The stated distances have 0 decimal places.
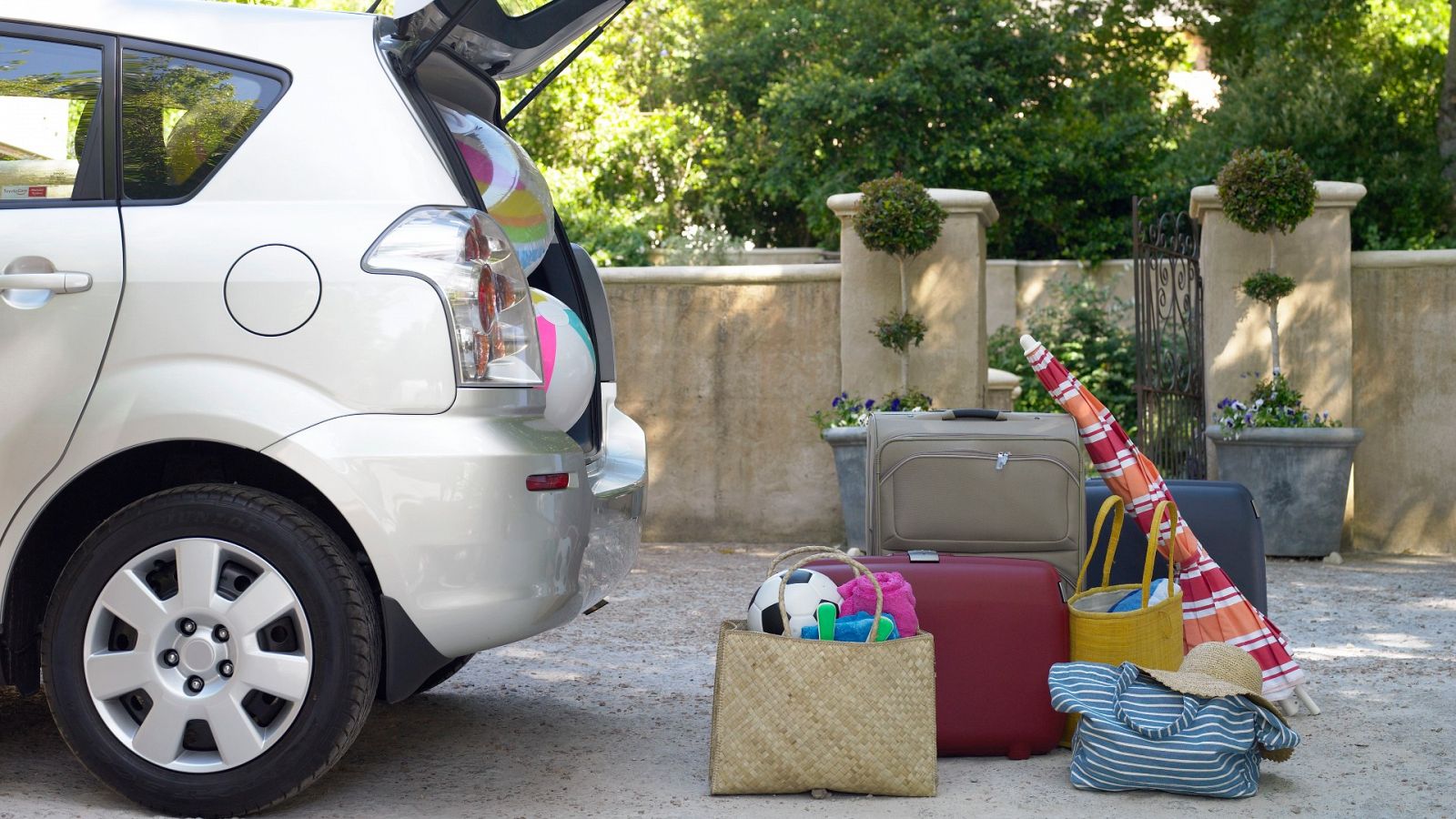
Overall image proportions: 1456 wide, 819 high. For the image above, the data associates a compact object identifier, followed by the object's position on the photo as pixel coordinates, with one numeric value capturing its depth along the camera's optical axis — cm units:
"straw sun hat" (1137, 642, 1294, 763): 321
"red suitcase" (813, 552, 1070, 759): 345
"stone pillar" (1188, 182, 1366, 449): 749
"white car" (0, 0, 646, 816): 279
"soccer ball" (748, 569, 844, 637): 332
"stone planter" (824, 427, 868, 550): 698
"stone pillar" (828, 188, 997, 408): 753
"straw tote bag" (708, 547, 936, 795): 314
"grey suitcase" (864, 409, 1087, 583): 378
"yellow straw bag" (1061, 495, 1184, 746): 345
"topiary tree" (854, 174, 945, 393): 727
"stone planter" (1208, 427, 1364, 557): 710
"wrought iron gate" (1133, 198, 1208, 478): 797
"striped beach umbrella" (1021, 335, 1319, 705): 387
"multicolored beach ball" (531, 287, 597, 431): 324
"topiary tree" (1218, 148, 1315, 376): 725
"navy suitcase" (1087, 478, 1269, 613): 417
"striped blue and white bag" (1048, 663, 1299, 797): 314
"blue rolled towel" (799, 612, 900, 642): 329
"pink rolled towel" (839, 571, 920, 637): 335
